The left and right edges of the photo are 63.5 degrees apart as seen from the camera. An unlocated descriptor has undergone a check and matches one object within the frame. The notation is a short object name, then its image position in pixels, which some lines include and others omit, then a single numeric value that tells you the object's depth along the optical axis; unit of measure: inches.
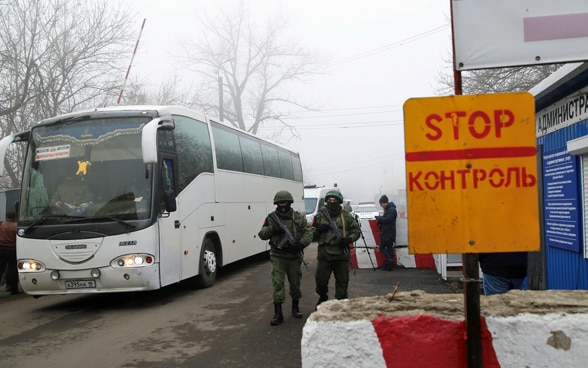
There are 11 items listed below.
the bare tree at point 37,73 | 550.3
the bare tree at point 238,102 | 1509.6
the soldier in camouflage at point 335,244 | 249.6
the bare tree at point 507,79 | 598.5
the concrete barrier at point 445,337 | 109.6
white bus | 289.6
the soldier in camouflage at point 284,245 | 253.6
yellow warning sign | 102.8
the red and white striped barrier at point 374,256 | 452.4
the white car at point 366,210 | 789.9
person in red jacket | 378.9
